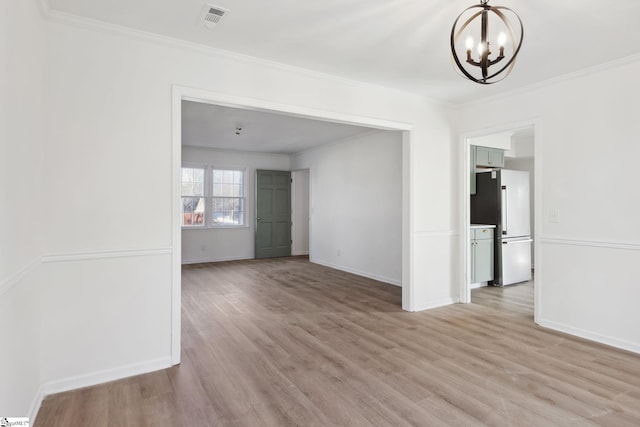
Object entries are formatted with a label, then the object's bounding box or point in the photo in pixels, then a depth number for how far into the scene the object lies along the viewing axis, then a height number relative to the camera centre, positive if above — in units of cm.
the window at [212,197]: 789 +43
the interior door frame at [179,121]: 284 +98
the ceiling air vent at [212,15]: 242 +143
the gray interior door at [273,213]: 849 +5
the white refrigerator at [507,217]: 553 -3
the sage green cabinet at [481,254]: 525 -61
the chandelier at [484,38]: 197 +144
